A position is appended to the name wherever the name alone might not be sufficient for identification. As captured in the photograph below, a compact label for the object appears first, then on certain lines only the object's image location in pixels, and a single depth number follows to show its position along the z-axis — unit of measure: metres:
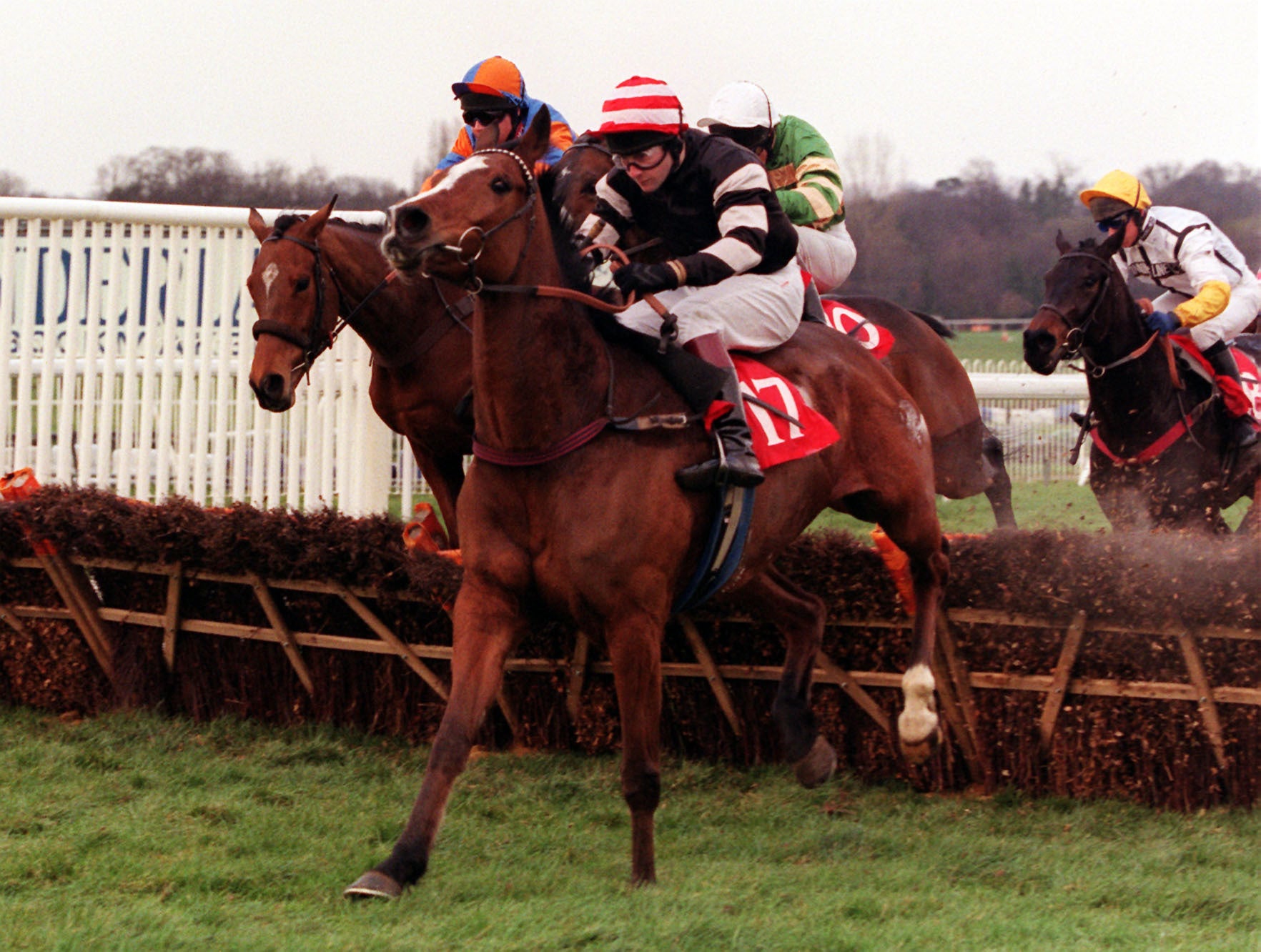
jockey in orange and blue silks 10.92
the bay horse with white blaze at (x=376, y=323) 10.28
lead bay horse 7.10
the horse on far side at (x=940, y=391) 13.03
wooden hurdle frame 8.95
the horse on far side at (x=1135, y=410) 13.23
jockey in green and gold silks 11.41
